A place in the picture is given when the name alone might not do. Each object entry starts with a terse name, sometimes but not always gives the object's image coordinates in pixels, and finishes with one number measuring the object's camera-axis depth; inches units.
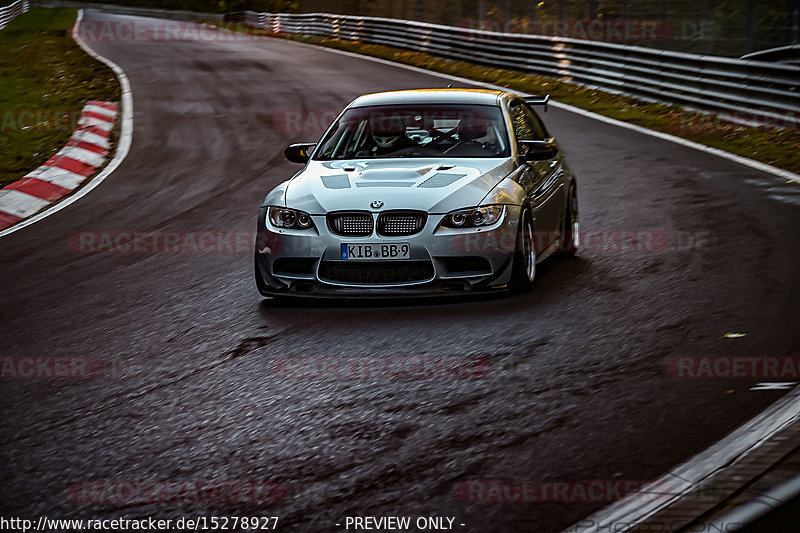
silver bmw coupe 538.5
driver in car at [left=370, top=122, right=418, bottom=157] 629.7
